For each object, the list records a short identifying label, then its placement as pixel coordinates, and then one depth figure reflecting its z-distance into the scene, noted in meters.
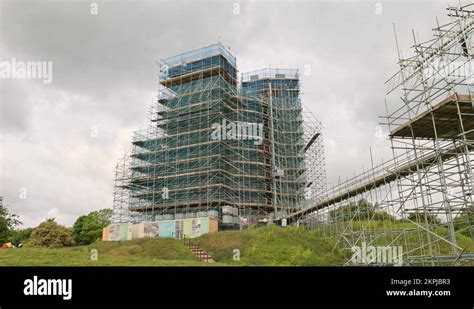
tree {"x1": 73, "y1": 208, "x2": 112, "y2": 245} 48.62
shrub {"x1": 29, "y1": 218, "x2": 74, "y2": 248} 35.28
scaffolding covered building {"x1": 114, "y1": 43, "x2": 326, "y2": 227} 36.88
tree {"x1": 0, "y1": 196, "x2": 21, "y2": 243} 45.62
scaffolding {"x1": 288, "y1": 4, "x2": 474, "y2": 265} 14.00
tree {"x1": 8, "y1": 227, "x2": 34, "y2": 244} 51.58
